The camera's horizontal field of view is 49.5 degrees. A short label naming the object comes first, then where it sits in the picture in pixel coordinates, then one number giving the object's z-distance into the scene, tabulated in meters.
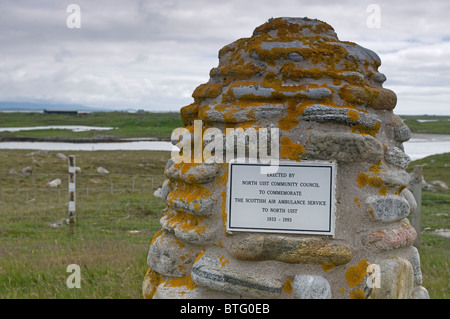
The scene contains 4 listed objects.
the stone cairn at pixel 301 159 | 3.21
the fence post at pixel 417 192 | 8.10
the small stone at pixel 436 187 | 16.36
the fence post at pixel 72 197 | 9.23
